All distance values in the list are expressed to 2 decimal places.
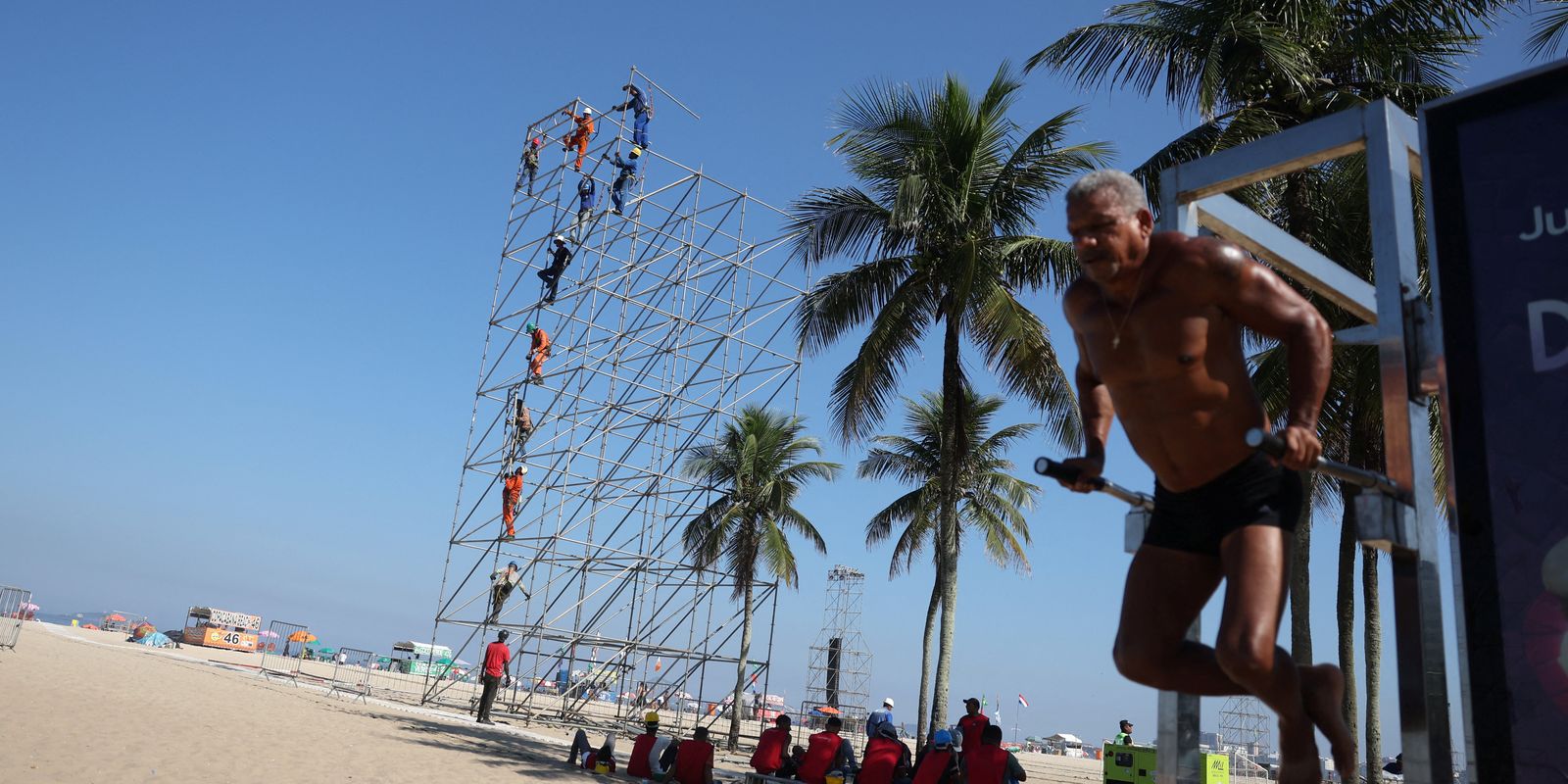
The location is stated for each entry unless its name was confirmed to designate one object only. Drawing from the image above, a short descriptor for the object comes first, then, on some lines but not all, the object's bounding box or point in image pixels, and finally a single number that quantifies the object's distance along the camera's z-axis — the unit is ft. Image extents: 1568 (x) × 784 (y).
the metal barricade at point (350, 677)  73.41
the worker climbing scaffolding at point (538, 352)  74.95
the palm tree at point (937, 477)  79.92
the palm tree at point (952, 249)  45.78
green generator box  42.63
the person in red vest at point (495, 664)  57.36
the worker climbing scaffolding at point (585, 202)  76.54
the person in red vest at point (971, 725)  37.27
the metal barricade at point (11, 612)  64.28
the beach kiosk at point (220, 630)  149.07
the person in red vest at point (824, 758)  35.12
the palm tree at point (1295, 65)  40.09
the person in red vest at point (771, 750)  36.27
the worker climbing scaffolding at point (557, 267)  76.65
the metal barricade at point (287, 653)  101.45
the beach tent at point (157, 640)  130.75
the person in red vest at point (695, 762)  36.91
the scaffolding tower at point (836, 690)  104.53
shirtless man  8.60
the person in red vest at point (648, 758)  38.68
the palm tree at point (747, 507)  78.07
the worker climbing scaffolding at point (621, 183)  74.82
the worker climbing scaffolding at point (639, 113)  76.89
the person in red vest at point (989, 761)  30.55
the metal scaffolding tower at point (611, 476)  70.95
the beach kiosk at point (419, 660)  116.24
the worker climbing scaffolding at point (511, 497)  71.67
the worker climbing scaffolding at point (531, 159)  83.10
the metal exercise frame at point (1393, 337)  8.36
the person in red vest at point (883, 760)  32.32
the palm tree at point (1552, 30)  39.73
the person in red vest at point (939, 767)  31.07
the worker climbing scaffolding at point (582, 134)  78.38
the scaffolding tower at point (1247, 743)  85.51
